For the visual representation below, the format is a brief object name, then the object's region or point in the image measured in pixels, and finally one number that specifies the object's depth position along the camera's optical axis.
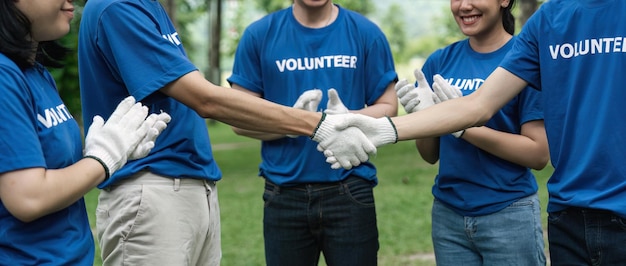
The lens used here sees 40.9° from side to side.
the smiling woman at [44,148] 2.49
